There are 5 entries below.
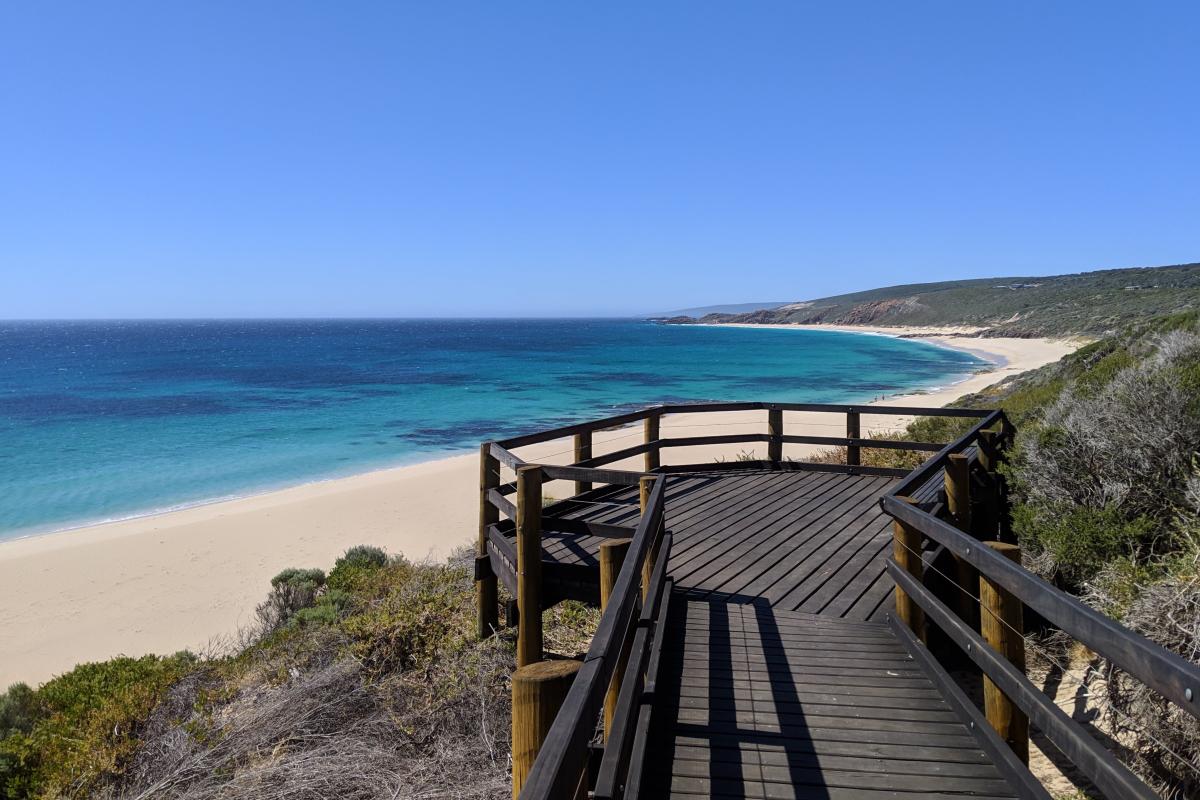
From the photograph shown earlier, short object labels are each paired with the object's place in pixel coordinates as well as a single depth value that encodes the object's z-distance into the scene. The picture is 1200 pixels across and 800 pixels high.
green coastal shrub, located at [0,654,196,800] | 5.20
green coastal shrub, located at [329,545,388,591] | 10.70
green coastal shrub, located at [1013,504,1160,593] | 5.84
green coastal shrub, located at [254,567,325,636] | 10.01
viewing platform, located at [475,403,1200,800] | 2.34
